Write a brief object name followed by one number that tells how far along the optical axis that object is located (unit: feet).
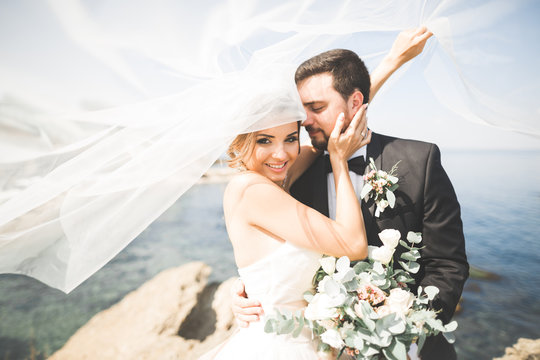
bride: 5.92
